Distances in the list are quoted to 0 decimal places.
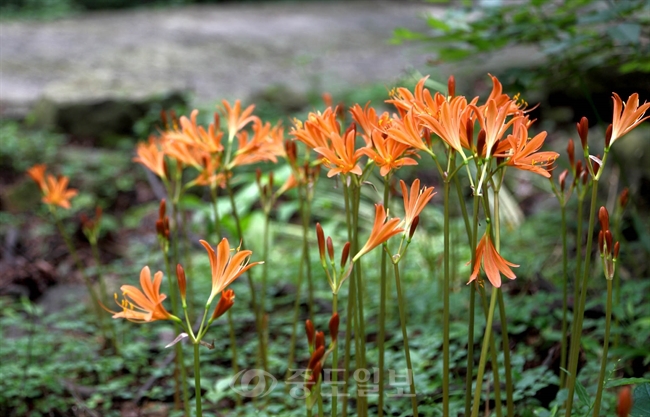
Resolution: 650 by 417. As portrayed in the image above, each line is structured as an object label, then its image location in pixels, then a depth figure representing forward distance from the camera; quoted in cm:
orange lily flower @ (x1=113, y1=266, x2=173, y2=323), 218
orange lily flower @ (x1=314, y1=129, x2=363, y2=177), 225
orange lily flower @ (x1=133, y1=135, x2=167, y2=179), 258
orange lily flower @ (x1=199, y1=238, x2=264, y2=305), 219
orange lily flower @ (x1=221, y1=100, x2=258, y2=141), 253
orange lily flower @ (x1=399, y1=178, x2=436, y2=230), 221
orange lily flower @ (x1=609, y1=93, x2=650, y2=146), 222
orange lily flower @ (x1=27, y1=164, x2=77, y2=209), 289
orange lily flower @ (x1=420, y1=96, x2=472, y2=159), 218
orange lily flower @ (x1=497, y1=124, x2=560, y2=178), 219
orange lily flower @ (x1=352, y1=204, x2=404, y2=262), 220
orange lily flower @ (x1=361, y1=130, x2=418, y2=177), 225
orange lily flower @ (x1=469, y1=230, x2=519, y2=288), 217
